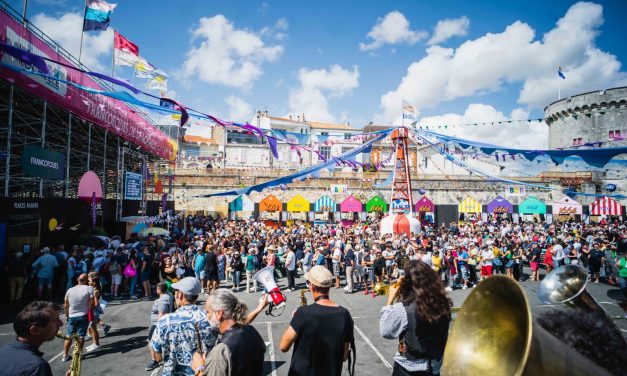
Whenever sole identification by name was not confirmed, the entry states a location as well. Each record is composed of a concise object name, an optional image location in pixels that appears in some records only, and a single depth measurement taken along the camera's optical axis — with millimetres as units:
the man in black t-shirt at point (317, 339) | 2551
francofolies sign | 9934
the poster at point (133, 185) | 16359
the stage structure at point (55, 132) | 9584
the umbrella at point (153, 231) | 15984
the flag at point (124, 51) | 15641
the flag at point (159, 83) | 16594
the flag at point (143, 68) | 15781
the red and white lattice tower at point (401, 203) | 17938
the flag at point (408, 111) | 19094
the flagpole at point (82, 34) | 12362
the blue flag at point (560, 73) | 23791
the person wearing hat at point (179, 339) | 3011
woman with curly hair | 2654
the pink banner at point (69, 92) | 8852
